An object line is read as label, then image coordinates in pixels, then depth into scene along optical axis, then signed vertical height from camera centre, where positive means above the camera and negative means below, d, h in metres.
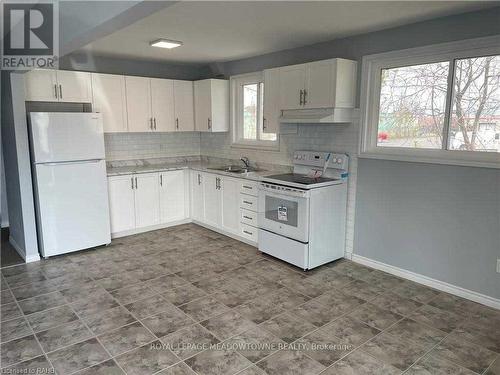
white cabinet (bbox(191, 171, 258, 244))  4.57 -0.98
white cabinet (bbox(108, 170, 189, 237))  4.88 -0.96
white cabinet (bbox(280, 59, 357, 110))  3.67 +0.50
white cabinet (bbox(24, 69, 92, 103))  4.30 +0.55
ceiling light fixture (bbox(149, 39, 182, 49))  3.95 +0.97
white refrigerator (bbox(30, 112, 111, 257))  3.99 -0.56
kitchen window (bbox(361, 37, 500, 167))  3.03 +0.26
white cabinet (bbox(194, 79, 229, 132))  5.39 +0.41
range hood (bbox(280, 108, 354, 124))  3.73 +0.17
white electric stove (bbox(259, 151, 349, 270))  3.75 -0.86
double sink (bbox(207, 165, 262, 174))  5.12 -0.53
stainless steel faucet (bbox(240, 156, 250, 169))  5.33 -0.44
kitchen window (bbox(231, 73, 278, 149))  5.13 +0.28
